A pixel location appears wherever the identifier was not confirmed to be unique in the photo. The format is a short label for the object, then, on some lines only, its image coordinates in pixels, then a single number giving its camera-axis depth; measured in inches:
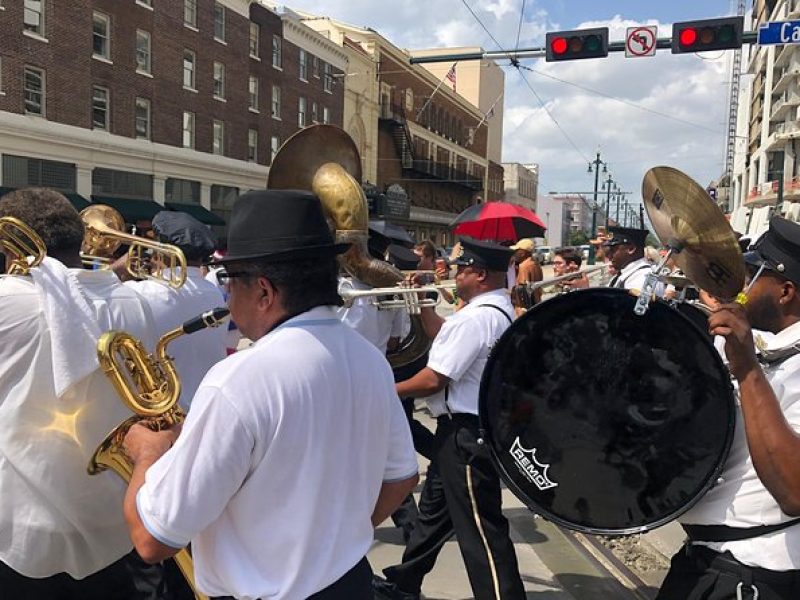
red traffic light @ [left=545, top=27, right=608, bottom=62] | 417.7
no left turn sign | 413.4
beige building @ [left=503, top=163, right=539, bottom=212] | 3097.9
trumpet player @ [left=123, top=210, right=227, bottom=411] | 137.1
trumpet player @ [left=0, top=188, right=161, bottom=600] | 87.1
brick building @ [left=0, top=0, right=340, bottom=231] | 782.5
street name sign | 395.5
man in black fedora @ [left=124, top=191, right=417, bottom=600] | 60.9
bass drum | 81.1
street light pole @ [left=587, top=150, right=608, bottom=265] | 1610.5
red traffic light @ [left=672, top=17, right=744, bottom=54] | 399.9
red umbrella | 241.3
